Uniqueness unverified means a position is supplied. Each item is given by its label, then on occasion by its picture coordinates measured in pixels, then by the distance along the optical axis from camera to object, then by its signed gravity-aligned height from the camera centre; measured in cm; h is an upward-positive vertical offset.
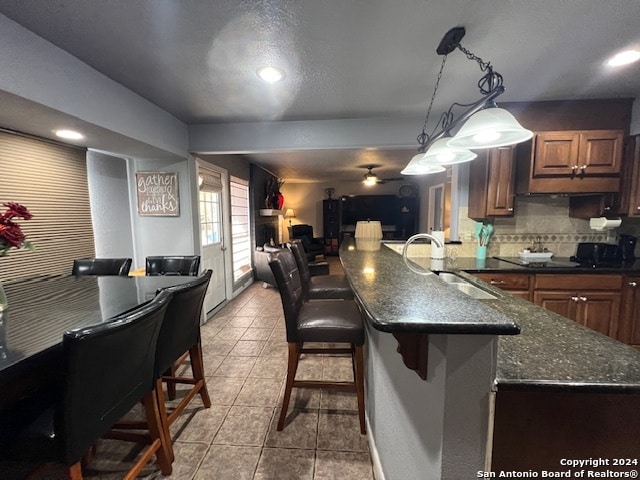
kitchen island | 69 -48
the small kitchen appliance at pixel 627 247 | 255 -27
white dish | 265 -37
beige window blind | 221 +17
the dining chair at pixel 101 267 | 249 -45
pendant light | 130 +47
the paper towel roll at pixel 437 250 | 253 -33
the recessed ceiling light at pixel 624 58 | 176 +109
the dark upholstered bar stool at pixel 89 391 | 90 -65
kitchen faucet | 142 -24
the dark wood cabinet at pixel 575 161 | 240 +52
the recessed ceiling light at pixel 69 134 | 215 +70
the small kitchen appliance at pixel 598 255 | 252 -35
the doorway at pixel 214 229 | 350 -15
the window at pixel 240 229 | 455 -19
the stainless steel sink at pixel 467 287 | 160 -48
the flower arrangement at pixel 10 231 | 135 -6
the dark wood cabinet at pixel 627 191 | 237 +25
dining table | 96 -48
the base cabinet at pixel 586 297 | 233 -69
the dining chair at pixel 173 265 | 241 -43
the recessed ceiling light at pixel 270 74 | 190 +106
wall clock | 793 +82
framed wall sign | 312 +30
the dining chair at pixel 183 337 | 145 -70
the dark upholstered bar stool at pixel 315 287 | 227 -61
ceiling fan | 571 +94
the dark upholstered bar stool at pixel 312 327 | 155 -63
